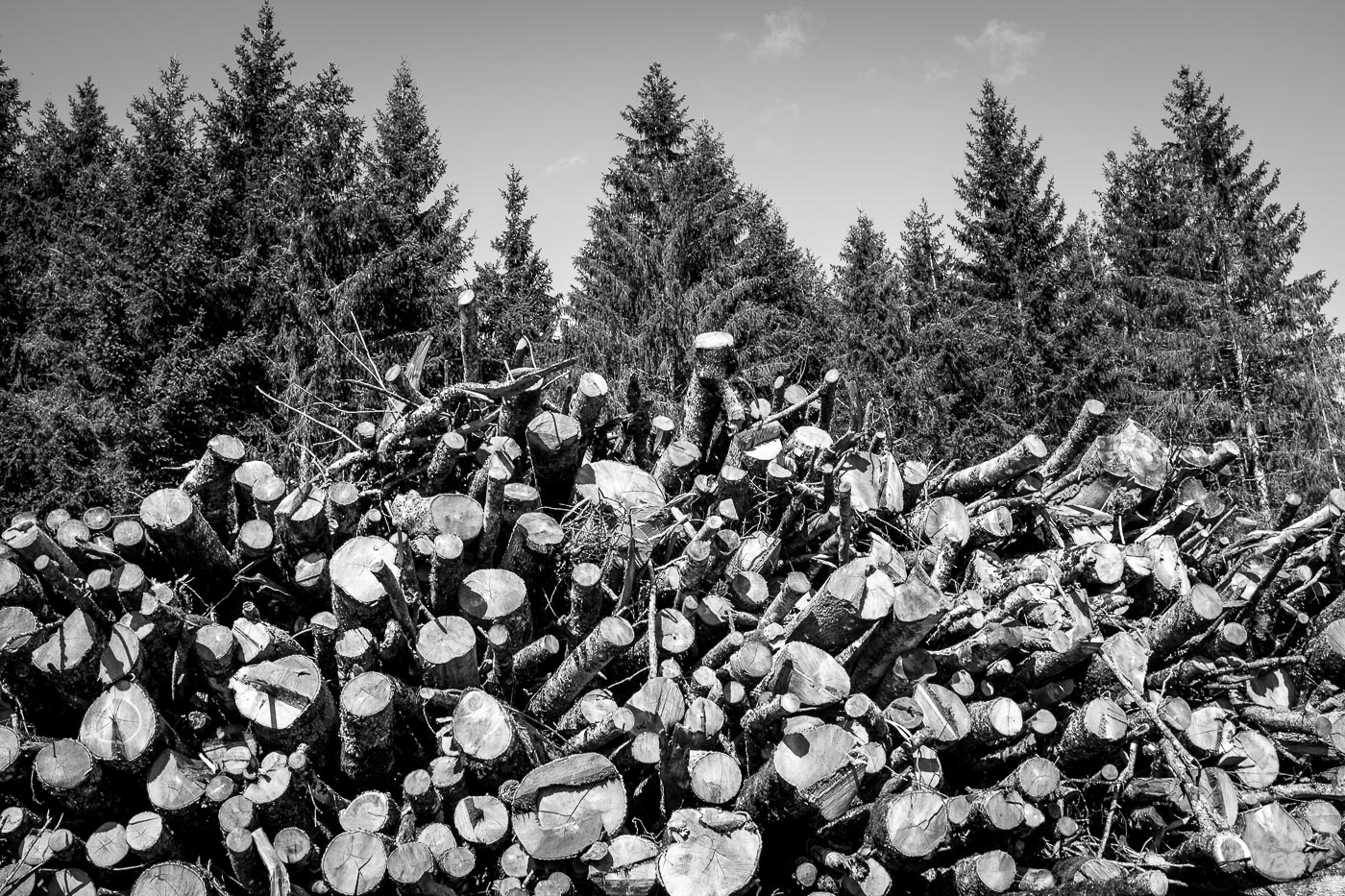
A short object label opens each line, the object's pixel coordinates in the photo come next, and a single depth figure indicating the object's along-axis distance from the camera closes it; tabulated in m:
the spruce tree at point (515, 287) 18.31
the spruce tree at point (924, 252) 23.25
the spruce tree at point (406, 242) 16.33
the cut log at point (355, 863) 2.97
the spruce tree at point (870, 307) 20.47
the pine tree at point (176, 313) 13.65
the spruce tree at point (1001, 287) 17.59
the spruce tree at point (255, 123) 17.30
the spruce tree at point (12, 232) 17.52
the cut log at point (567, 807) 2.96
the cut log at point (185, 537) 3.58
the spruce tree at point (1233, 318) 15.92
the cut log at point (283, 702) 3.21
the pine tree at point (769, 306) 17.02
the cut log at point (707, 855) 2.85
